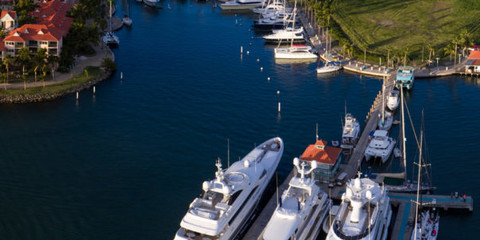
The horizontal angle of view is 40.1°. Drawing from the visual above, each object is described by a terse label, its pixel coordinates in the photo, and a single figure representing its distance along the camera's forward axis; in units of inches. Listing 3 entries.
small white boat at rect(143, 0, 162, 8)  7727.9
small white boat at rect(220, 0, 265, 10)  7578.7
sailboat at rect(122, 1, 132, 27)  6768.2
